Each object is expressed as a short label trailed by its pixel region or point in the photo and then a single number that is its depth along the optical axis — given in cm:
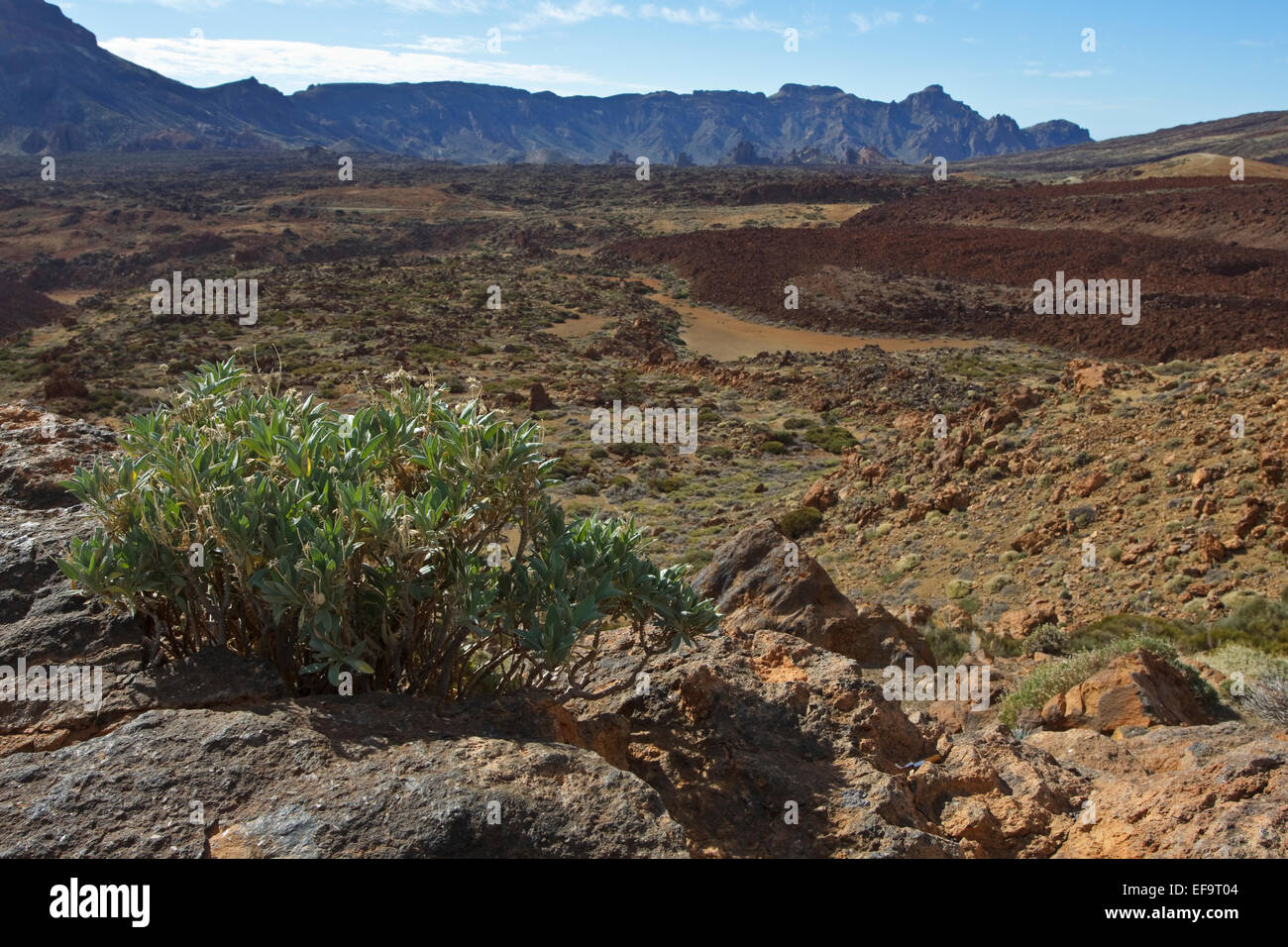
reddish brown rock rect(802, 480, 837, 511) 1529
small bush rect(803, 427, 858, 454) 2069
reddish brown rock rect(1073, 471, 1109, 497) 1201
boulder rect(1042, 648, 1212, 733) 560
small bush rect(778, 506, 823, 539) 1468
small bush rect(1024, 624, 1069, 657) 858
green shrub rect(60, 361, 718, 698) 284
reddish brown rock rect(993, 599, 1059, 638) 958
